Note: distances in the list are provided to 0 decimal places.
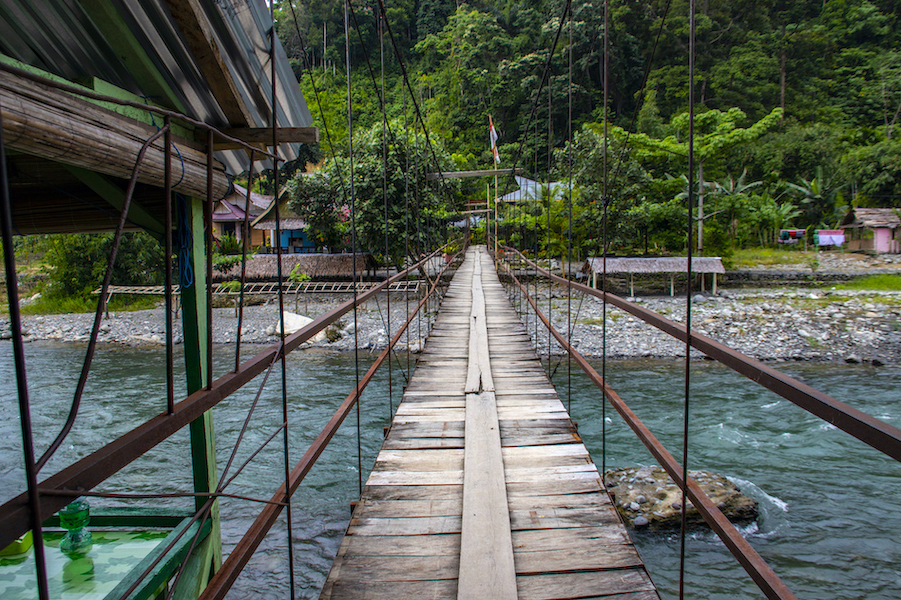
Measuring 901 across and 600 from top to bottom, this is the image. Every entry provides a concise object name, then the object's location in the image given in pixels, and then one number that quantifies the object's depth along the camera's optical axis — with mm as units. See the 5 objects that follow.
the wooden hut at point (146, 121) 1493
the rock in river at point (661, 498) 4320
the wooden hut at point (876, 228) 17688
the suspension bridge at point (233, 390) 997
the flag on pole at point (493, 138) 13030
